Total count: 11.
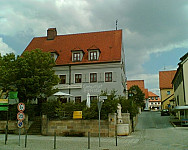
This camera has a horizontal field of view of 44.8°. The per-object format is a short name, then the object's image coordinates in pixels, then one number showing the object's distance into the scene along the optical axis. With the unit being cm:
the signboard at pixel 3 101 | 2383
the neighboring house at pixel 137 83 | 8845
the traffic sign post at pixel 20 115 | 1477
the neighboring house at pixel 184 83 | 2961
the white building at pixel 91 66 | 3241
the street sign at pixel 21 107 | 1502
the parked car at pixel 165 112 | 4753
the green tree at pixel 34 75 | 2573
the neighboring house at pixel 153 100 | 13125
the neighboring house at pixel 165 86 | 6525
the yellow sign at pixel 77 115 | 2075
